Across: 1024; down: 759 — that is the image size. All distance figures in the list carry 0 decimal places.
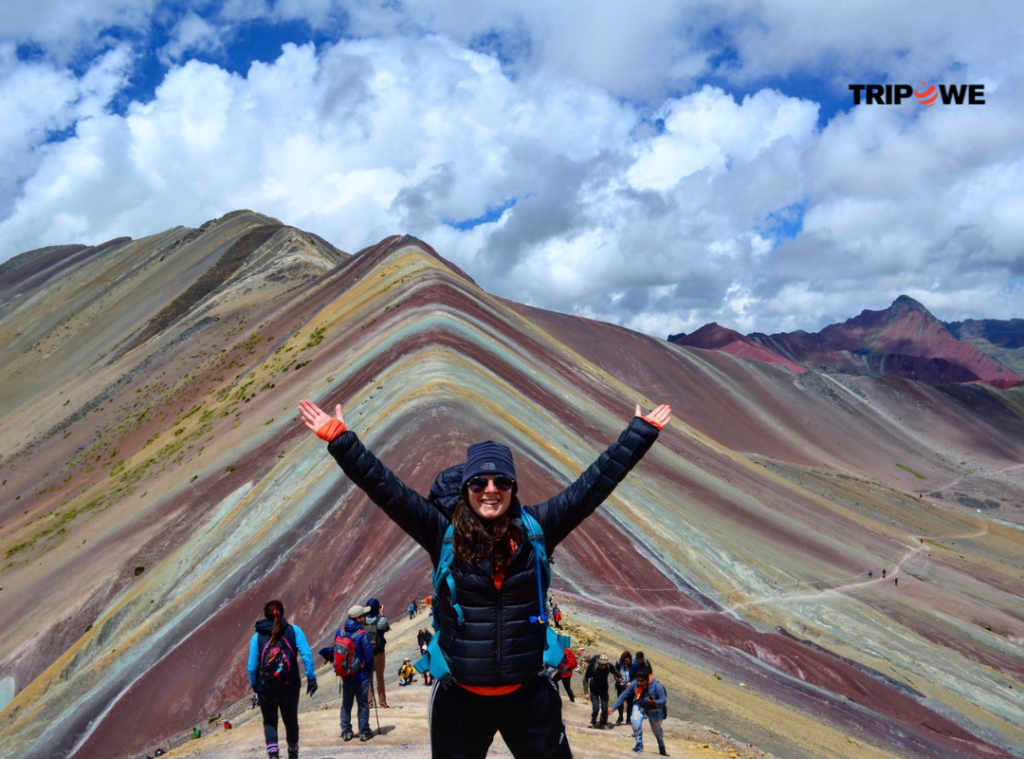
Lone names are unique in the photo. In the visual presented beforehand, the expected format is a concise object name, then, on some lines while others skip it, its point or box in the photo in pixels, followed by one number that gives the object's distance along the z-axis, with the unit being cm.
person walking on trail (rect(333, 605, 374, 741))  891
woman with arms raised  399
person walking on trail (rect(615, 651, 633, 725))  1095
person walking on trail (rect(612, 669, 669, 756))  1003
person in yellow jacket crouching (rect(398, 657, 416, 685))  1166
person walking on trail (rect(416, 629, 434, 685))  1070
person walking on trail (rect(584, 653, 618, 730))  1089
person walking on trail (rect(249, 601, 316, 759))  747
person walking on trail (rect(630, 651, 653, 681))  1030
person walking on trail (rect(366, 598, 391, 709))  1006
